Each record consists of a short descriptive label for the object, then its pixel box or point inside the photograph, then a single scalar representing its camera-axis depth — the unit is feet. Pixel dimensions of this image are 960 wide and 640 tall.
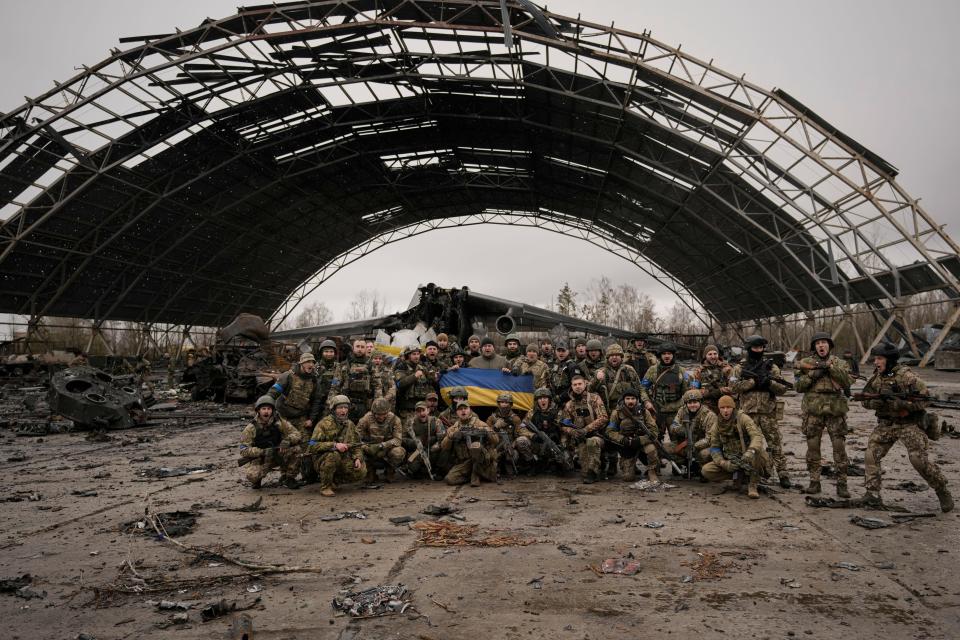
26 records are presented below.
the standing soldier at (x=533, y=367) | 29.30
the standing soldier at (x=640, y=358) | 30.63
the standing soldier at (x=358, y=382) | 25.48
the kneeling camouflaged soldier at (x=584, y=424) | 23.49
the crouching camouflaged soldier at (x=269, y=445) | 22.35
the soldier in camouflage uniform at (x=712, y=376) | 23.53
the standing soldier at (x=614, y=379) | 25.06
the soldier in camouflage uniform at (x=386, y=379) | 25.55
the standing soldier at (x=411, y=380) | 26.71
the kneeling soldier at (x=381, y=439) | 23.18
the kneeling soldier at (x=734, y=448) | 20.43
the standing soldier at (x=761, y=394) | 22.12
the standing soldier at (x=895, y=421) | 17.29
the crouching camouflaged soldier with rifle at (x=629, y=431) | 23.38
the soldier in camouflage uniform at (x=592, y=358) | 26.78
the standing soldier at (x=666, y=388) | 25.21
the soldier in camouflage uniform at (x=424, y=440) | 24.32
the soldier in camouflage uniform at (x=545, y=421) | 25.05
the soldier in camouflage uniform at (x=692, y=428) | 22.65
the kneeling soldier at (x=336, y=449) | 21.79
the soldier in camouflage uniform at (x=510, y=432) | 24.45
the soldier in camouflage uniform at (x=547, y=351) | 35.01
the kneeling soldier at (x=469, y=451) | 23.30
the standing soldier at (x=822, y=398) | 20.11
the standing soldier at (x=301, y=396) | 24.75
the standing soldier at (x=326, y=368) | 25.21
